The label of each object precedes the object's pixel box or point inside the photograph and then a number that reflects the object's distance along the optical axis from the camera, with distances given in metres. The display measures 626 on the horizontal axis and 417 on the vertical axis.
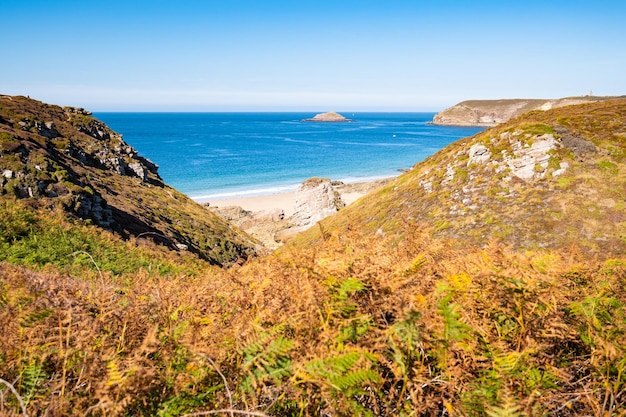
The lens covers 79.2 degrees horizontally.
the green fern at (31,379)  2.36
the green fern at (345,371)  2.27
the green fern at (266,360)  2.46
